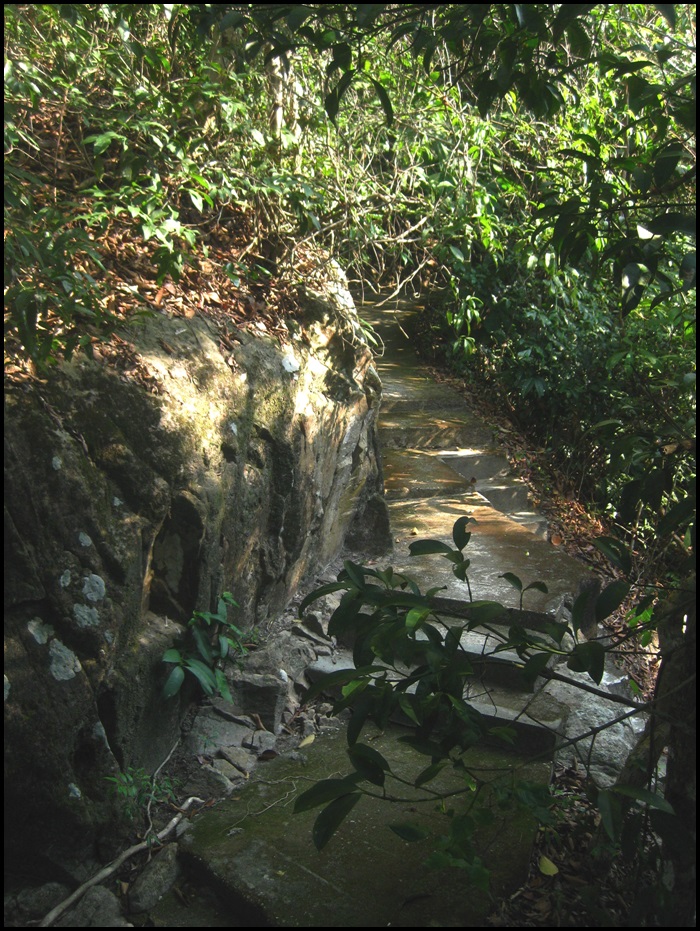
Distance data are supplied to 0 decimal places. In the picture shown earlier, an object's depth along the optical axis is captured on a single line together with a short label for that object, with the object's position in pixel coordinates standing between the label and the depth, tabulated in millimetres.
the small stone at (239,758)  3406
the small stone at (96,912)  2572
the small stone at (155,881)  2668
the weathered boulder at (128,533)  2660
